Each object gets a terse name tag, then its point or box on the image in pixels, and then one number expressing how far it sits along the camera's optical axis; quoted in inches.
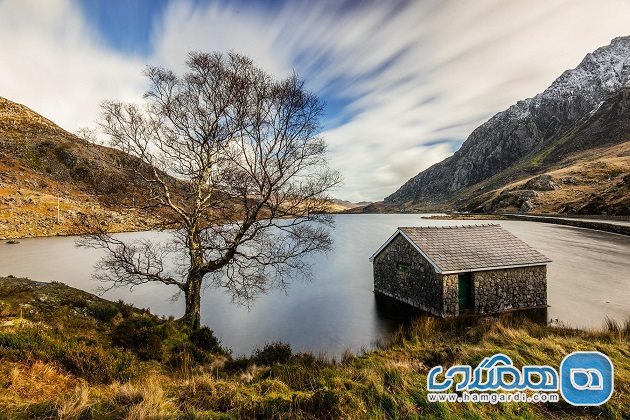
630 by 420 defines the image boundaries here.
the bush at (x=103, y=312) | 500.4
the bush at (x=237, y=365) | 420.5
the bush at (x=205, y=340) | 517.3
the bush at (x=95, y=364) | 312.3
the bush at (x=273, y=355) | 478.1
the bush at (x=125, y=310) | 551.0
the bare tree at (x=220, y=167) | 456.8
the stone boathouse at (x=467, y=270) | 708.0
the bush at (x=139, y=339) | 420.5
